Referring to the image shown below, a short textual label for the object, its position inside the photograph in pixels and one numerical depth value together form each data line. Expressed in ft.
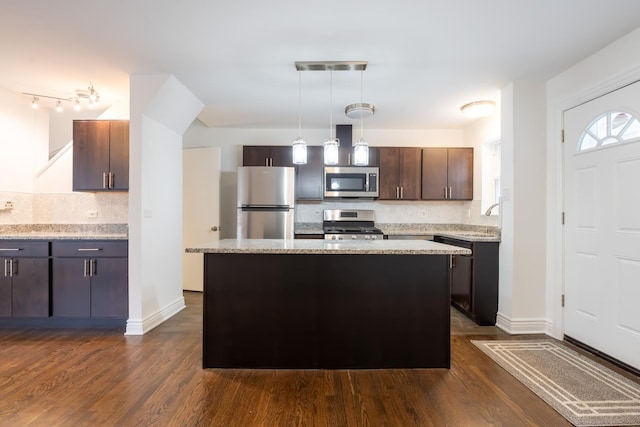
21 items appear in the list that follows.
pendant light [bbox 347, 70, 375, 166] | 7.78
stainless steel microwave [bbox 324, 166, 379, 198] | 14.96
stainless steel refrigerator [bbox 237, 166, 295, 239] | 14.02
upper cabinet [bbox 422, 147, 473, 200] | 15.05
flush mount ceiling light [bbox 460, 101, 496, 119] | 12.07
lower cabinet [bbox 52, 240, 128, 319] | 10.28
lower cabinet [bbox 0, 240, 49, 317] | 10.27
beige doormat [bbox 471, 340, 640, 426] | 6.01
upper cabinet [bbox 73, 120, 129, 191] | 10.94
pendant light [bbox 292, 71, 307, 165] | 7.74
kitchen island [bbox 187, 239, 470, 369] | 7.75
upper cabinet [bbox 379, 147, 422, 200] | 15.11
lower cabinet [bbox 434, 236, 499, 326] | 10.95
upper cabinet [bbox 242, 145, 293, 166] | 14.92
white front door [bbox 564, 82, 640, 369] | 7.72
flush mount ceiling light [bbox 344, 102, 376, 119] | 11.12
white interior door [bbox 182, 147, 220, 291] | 14.78
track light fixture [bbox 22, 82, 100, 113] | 10.55
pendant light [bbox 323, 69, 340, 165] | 7.81
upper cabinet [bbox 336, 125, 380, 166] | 14.96
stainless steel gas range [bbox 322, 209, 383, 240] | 15.66
